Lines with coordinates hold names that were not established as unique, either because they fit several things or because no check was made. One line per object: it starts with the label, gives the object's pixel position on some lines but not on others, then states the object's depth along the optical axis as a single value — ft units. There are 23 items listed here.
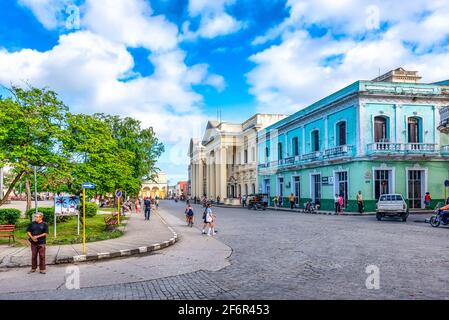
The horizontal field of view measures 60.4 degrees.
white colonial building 187.11
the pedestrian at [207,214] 56.85
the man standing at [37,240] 30.60
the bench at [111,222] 63.32
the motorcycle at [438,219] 61.26
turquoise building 98.84
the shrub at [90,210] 89.04
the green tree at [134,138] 134.62
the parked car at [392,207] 74.08
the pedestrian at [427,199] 98.12
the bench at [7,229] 44.19
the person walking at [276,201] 145.37
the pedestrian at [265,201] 138.68
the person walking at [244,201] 162.40
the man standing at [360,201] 95.35
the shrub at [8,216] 68.69
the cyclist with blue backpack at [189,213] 71.15
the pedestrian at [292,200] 128.67
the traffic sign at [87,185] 40.51
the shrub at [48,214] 67.35
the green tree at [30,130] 49.37
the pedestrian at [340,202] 99.50
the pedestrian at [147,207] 90.06
